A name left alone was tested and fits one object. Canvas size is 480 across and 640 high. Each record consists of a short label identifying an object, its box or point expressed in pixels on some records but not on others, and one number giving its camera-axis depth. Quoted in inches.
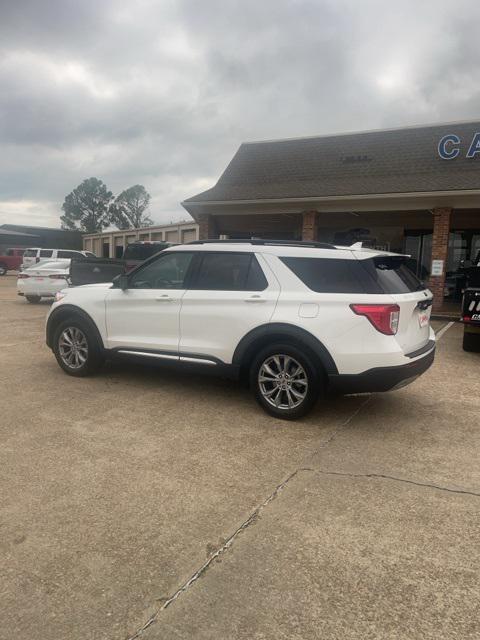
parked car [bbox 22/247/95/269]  1039.9
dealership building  573.6
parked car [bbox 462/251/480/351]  320.5
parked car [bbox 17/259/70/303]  594.9
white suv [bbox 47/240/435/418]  173.3
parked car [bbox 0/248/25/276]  1362.0
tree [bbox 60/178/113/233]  4148.6
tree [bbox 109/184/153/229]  4143.7
